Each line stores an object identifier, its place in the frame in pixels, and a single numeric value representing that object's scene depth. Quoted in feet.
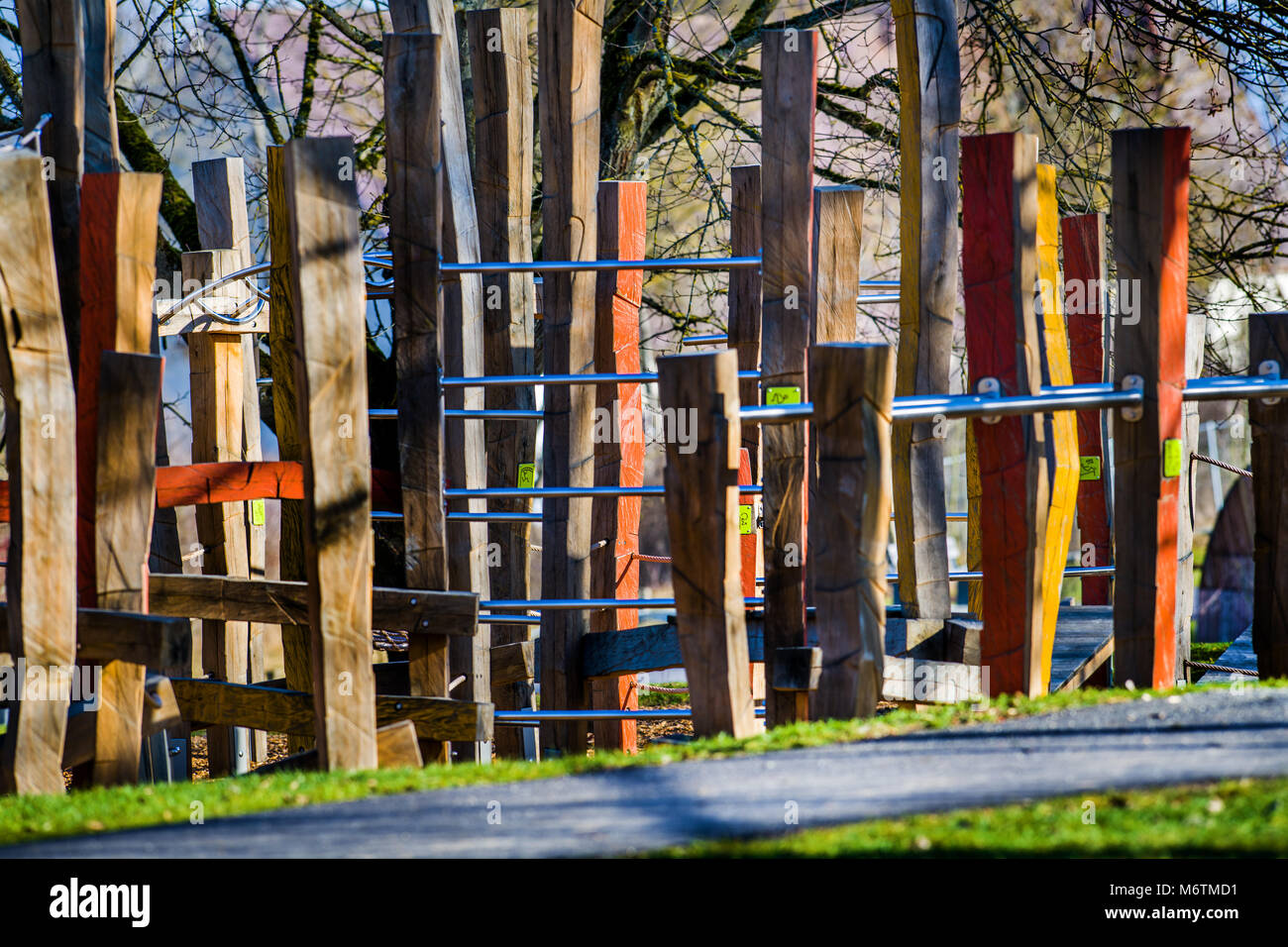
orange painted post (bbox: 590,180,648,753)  39.06
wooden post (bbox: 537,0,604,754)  35.06
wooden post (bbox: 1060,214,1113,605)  46.88
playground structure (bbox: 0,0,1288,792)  24.30
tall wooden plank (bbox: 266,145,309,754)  36.27
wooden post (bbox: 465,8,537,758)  39.24
